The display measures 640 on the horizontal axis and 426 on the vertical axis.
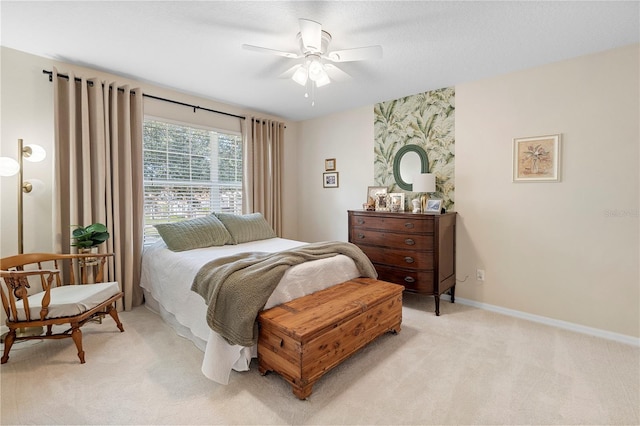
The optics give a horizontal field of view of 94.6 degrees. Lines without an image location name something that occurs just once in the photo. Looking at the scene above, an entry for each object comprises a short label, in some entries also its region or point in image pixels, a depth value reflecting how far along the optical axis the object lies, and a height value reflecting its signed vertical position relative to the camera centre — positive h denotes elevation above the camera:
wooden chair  2.11 -0.69
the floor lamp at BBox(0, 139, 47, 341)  2.52 +0.24
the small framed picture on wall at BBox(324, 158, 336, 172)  4.64 +0.69
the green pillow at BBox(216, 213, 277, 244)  3.55 -0.24
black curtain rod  2.79 +1.31
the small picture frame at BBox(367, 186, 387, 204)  4.03 +0.23
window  3.55 +0.47
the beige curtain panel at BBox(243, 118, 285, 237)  4.31 +0.60
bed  2.01 -0.67
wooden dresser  3.12 -0.46
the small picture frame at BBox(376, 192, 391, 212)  3.83 +0.07
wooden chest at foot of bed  1.83 -0.85
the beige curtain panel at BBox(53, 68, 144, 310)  2.85 +0.42
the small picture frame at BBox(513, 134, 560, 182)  2.82 +0.47
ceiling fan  2.03 +1.16
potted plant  2.69 -0.26
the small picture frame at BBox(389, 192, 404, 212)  3.73 +0.07
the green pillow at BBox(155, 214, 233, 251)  3.07 -0.28
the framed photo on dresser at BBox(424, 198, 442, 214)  3.40 +0.01
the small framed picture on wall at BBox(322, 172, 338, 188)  4.62 +0.45
